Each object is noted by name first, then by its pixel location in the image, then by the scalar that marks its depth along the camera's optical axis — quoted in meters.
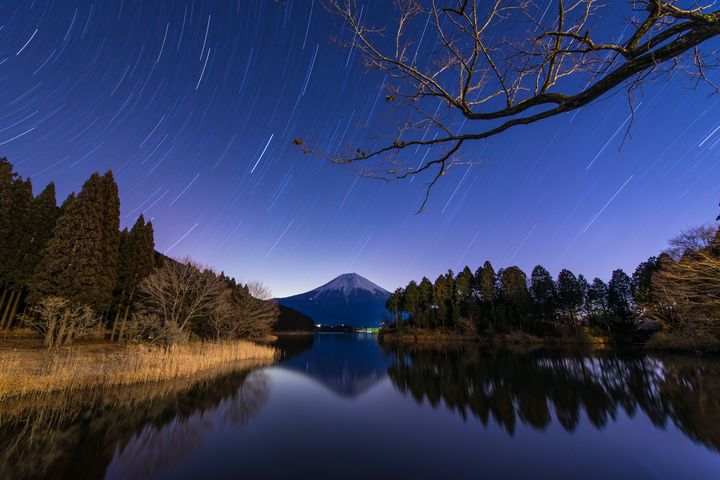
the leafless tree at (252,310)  36.22
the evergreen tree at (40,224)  26.77
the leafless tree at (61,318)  20.22
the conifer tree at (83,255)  22.55
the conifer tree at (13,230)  25.42
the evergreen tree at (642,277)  45.42
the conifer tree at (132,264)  32.65
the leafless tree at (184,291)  22.80
